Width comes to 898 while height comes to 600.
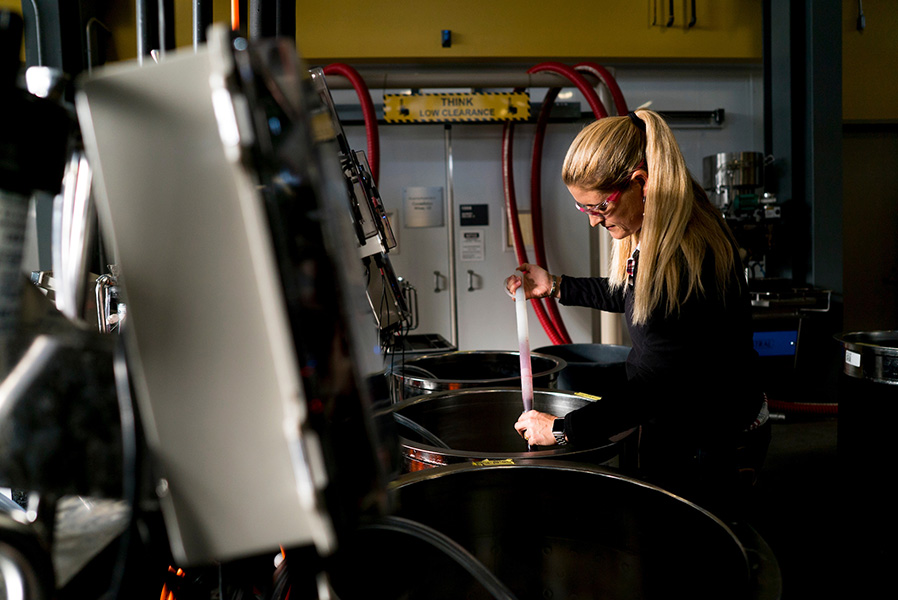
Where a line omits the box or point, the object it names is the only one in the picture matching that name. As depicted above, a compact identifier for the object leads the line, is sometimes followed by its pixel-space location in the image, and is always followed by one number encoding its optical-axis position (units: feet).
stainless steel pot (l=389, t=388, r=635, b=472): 4.37
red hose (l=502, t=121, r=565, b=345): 12.50
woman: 3.84
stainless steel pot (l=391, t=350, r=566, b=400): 5.29
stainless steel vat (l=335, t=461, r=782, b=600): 2.45
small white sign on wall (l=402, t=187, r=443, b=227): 13.25
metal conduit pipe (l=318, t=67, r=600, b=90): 10.86
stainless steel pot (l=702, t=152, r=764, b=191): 12.26
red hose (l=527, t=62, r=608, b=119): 10.64
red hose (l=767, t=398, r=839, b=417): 11.98
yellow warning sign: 11.25
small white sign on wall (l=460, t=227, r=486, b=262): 13.46
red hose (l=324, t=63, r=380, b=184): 9.95
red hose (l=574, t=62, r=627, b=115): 10.89
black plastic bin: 6.22
